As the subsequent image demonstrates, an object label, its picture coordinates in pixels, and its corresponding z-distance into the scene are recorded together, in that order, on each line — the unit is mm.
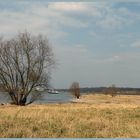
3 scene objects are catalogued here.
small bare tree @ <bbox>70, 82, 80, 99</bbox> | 98938
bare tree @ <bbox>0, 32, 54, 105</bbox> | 39062
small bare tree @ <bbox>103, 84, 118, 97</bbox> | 112725
